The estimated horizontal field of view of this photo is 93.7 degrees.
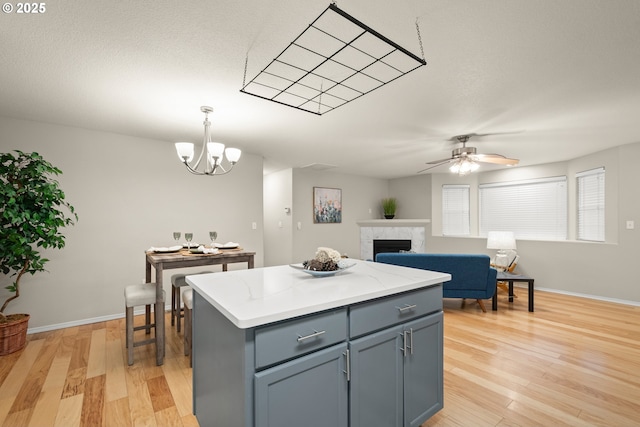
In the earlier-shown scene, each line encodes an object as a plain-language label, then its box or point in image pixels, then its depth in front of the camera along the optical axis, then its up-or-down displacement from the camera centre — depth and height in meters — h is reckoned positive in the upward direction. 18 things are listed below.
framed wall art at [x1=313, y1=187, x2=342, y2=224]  6.28 +0.15
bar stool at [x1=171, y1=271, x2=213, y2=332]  3.12 -0.84
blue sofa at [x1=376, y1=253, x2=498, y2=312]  3.93 -0.77
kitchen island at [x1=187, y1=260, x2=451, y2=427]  1.10 -0.59
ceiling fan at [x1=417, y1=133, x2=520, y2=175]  3.68 +0.66
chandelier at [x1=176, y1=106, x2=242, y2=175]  2.68 +0.57
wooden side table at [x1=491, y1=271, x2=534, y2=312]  4.01 -0.93
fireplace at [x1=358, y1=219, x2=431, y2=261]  6.71 -0.48
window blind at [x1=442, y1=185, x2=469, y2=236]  6.52 +0.04
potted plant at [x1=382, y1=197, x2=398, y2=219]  6.99 +0.09
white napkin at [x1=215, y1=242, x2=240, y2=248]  3.10 -0.34
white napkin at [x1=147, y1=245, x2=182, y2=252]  2.92 -0.36
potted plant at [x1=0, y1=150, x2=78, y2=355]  2.60 -0.07
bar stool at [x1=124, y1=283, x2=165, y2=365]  2.50 -0.76
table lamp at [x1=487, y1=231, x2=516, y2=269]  5.20 -0.56
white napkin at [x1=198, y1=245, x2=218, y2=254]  2.80 -0.36
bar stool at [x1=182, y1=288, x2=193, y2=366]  2.45 -0.95
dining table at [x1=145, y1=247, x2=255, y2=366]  2.50 -0.43
